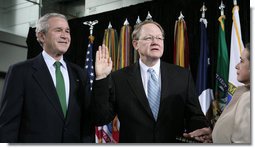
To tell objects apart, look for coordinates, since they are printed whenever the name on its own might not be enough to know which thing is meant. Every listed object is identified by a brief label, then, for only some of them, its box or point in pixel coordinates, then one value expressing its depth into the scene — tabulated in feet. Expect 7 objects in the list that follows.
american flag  8.24
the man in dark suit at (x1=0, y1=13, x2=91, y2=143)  7.57
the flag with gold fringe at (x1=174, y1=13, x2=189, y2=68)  8.33
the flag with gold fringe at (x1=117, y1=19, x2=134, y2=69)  8.51
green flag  7.63
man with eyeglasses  7.63
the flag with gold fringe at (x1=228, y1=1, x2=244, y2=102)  7.60
